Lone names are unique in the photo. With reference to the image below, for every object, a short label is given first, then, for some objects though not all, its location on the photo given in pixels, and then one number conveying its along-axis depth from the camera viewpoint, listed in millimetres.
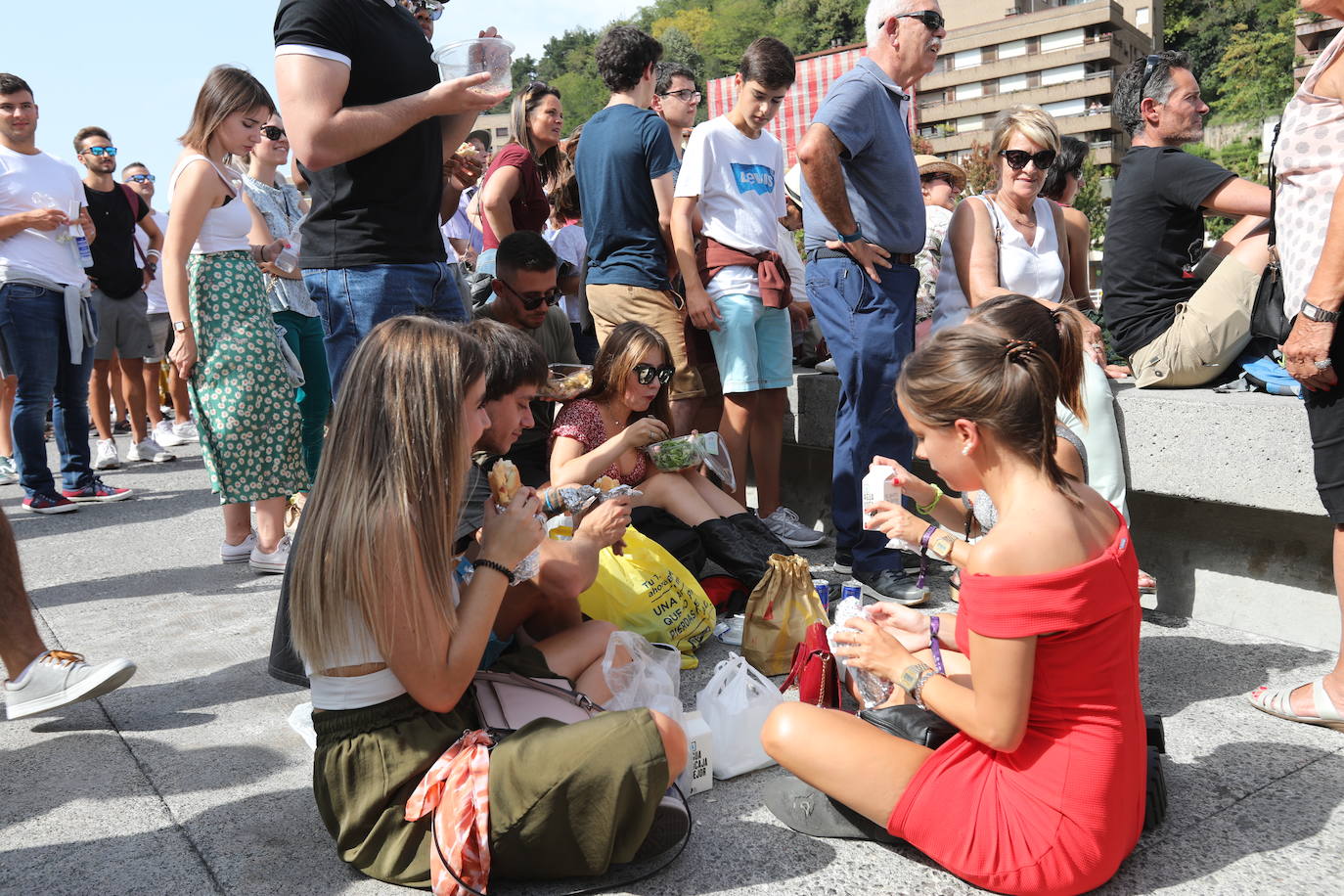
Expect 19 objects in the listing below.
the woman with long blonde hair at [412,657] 1957
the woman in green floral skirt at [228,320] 4184
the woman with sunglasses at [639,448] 3777
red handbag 2730
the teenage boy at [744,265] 4504
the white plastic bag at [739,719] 2617
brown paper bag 3283
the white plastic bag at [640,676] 2701
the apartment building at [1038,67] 73438
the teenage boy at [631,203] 4508
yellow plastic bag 3318
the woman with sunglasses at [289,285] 4891
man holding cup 2842
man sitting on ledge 3660
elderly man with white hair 3912
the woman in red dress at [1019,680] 1903
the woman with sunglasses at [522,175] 5016
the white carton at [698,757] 2475
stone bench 3359
